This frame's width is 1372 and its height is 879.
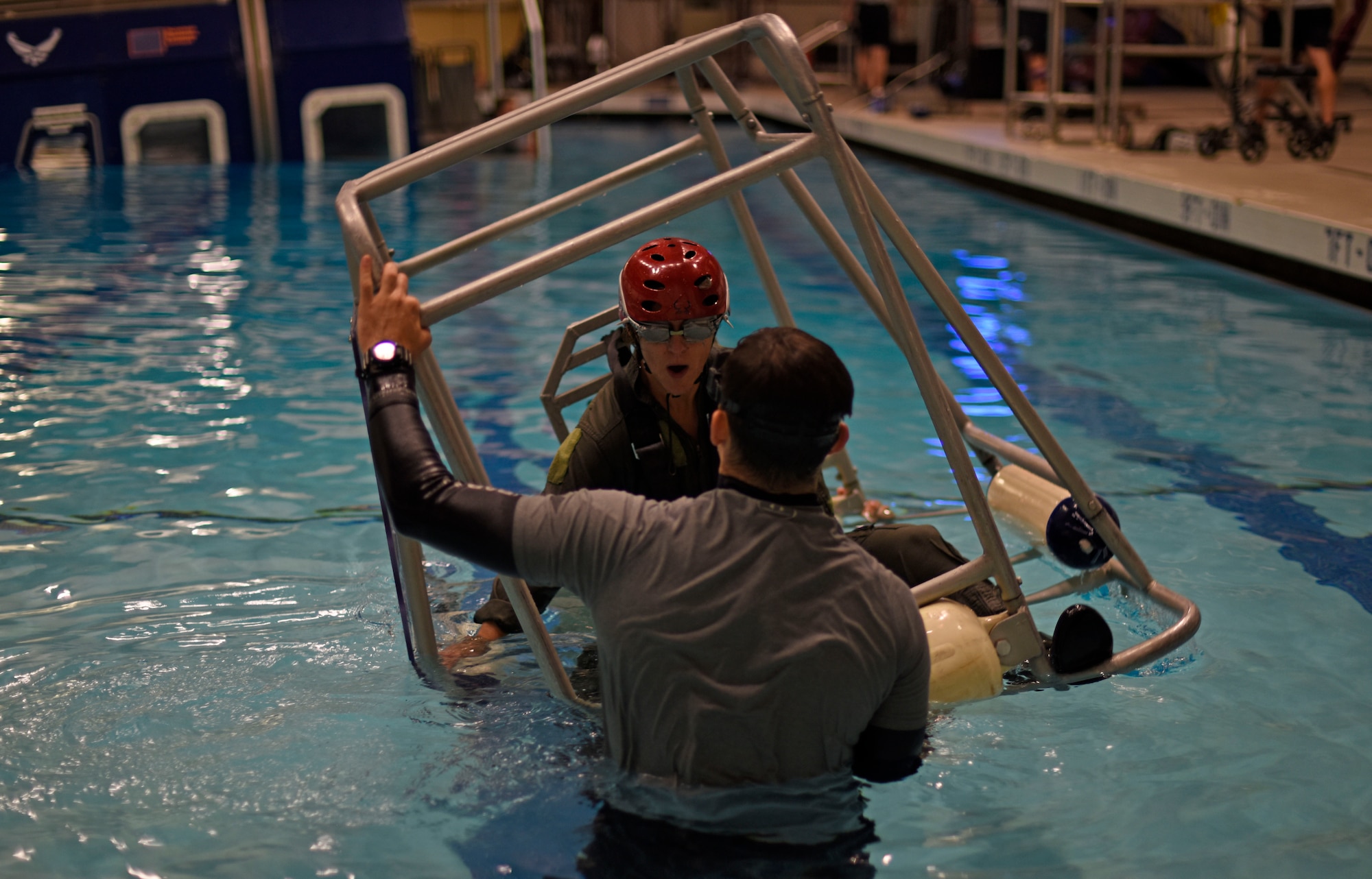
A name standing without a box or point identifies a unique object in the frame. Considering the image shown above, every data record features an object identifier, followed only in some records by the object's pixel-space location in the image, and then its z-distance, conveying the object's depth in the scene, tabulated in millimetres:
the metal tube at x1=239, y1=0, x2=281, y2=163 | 16328
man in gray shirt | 2189
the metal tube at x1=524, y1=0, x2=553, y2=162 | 15086
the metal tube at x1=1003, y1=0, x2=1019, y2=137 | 13961
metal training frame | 2660
